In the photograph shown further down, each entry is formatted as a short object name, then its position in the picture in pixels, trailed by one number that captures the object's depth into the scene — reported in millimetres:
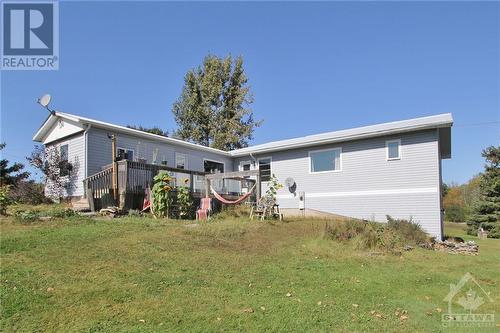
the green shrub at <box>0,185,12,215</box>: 10016
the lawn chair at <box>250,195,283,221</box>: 12117
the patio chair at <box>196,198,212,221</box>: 12172
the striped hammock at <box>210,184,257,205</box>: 12578
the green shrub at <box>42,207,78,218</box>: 10141
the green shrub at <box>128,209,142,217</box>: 11759
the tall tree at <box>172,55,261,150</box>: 32219
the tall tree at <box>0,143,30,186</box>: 20141
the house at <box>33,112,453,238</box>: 13625
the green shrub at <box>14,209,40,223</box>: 9008
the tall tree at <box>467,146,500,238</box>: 24500
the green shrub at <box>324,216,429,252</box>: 9602
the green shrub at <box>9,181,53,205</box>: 15211
